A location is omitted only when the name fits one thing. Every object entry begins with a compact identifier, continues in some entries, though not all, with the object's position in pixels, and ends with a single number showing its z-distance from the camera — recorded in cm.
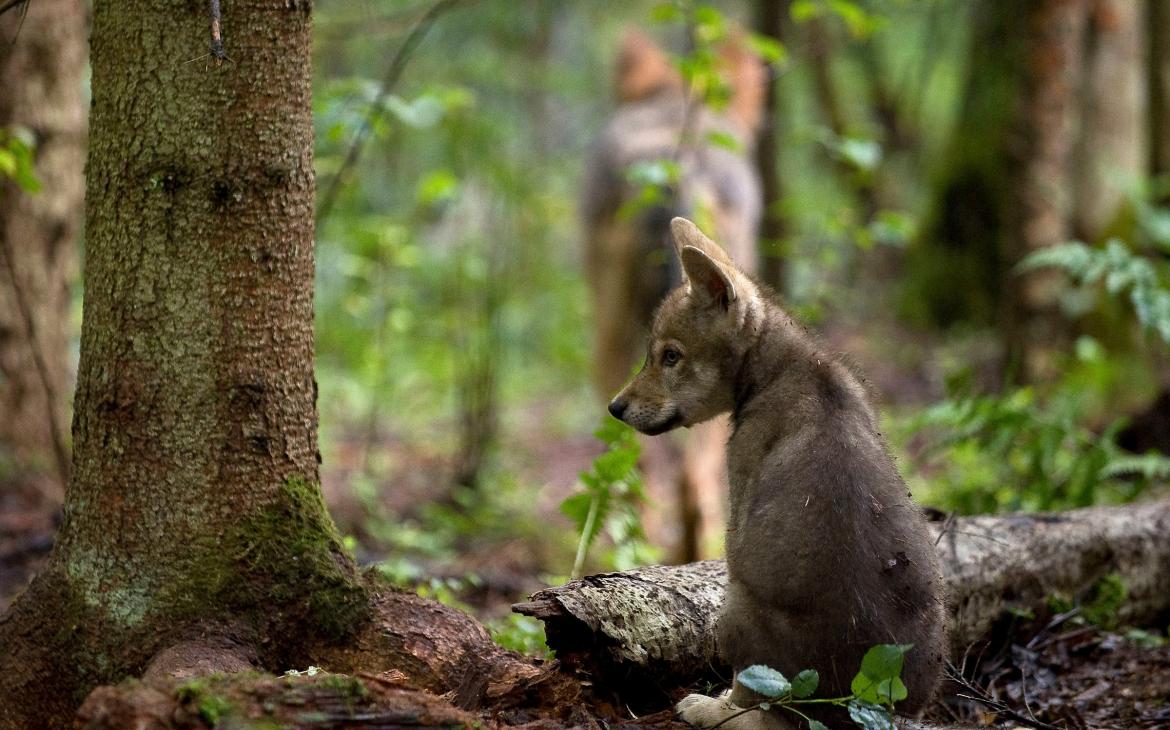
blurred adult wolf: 1536
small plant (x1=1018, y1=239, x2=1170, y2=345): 1165
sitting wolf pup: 601
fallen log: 651
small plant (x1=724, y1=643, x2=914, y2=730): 555
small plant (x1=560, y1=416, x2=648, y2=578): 892
